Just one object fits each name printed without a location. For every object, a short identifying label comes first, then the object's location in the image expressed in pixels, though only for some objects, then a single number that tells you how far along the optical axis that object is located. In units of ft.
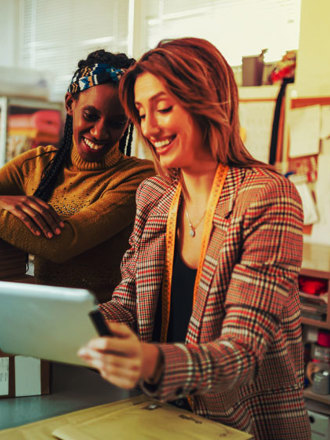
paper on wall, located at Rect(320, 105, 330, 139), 8.91
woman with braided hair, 4.81
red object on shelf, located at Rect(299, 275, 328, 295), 7.82
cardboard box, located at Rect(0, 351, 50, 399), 3.89
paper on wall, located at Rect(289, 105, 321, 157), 9.11
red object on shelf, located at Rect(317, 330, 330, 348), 7.74
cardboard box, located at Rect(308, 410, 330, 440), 7.42
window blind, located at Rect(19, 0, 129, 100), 13.65
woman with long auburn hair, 3.17
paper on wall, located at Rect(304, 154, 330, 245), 8.96
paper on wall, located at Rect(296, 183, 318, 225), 9.11
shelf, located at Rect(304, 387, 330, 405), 7.59
